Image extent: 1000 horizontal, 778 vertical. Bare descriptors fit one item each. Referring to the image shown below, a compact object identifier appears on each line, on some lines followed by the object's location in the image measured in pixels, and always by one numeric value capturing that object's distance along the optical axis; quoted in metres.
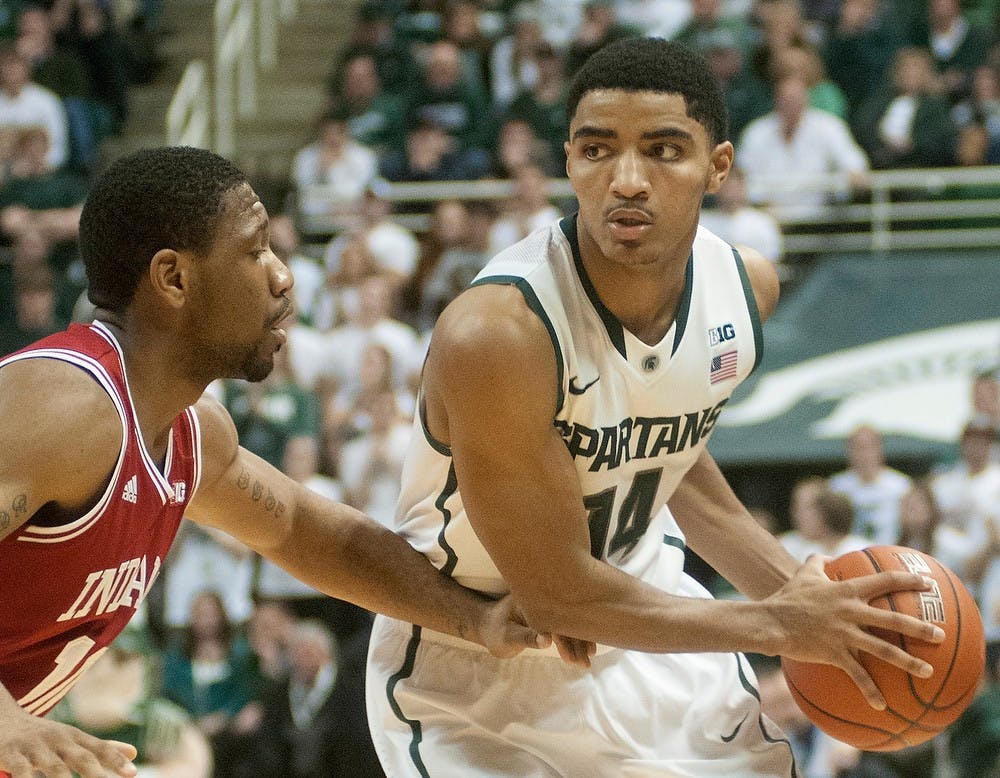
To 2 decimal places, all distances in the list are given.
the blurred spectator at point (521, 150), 20.14
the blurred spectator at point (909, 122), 19.72
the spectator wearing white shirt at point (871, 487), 15.53
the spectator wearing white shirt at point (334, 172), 21.36
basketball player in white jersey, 6.54
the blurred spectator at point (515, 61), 21.87
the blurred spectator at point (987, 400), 16.09
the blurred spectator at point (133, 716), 12.75
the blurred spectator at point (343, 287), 18.13
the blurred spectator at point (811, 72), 19.92
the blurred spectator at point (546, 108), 20.78
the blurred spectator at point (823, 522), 14.28
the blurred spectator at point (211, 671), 15.09
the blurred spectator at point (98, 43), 23.70
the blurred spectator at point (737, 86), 20.55
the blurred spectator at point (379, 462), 16.02
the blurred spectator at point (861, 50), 20.92
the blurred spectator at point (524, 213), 18.20
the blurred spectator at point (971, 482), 15.32
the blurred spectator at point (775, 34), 20.53
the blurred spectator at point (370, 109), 22.31
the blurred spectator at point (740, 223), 18.16
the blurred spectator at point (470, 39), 22.36
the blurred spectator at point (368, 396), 16.80
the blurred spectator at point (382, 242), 19.12
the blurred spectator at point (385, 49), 23.40
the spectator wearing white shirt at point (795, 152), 19.44
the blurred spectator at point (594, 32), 21.14
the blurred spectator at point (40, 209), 19.69
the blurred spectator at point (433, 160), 20.89
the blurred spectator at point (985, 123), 19.45
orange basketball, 6.68
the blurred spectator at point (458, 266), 18.53
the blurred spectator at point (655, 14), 22.14
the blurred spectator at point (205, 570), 16.03
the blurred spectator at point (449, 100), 21.67
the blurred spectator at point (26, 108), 21.27
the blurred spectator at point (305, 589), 15.84
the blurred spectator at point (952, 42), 20.41
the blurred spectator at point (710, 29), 21.14
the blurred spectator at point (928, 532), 14.80
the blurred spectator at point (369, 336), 17.59
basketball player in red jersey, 5.83
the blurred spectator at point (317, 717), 14.33
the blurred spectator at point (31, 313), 18.47
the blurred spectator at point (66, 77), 21.87
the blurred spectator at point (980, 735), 13.59
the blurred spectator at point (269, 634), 15.10
